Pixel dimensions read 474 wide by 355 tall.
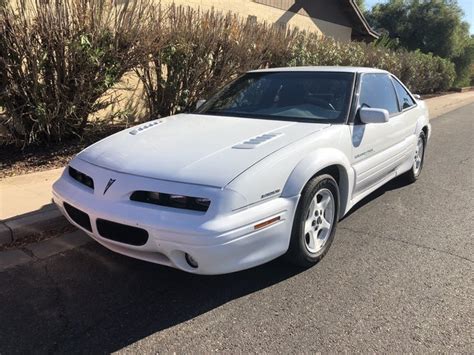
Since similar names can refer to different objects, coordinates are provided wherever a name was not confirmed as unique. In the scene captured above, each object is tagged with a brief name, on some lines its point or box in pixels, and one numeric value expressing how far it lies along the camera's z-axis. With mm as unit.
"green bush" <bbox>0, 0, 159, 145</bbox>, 5723
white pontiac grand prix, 2826
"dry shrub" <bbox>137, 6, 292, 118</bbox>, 7624
